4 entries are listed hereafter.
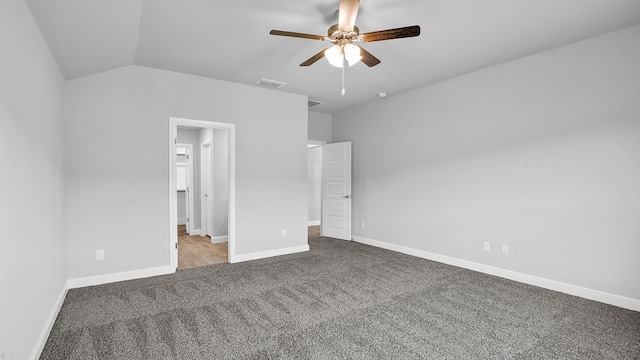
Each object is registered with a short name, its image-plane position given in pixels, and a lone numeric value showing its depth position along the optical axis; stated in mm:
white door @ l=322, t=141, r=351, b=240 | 6227
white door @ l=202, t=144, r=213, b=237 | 6359
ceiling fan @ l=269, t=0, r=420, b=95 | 2235
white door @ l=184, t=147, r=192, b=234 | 7156
